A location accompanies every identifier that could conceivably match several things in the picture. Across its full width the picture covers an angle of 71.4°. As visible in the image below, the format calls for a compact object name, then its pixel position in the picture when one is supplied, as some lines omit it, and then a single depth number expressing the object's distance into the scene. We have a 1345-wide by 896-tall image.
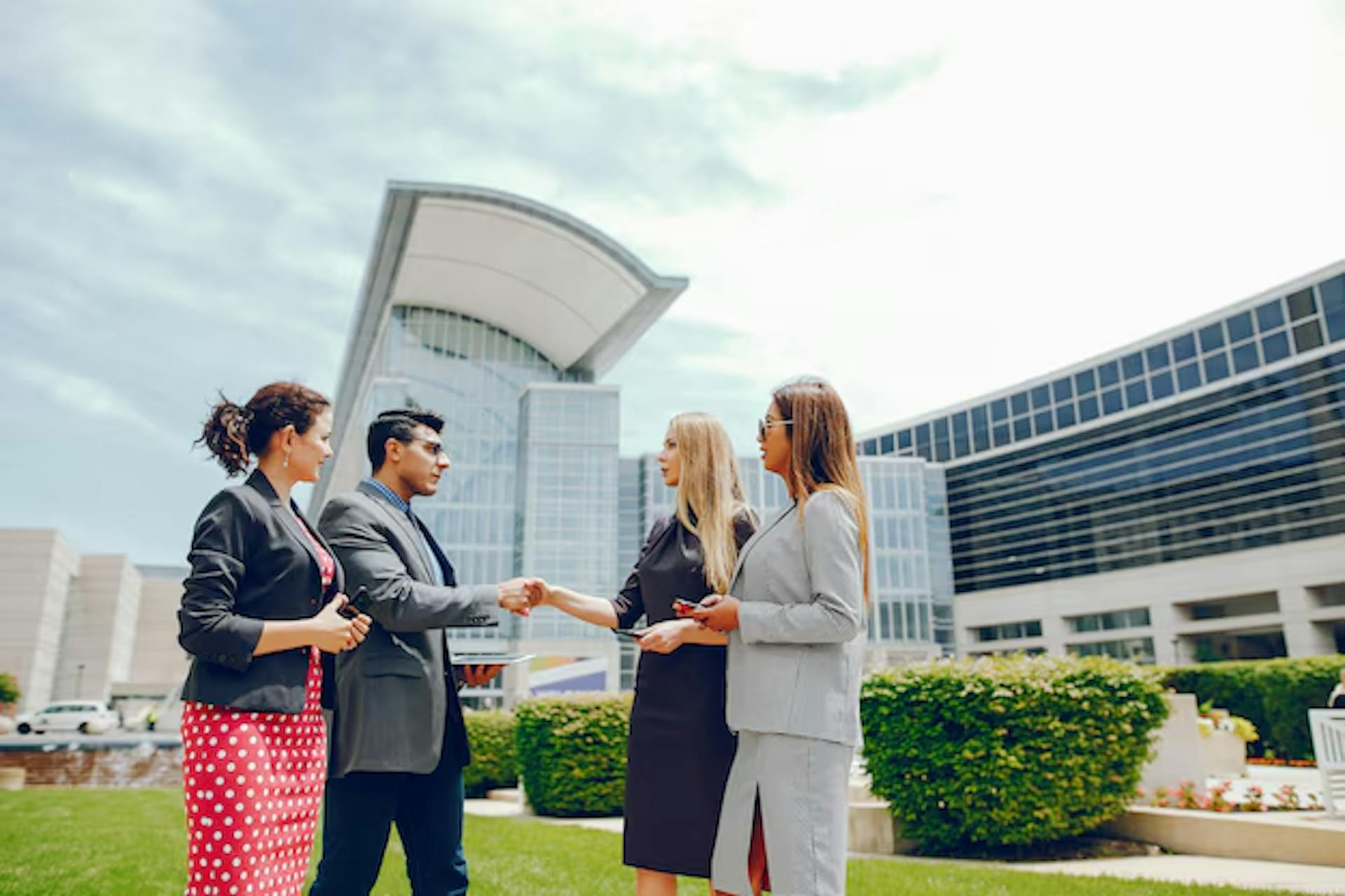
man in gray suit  2.70
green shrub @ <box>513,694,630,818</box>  10.42
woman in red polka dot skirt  2.23
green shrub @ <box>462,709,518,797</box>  14.48
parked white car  37.84
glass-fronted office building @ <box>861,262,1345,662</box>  43.31
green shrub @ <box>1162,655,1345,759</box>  18.20
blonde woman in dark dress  2.68
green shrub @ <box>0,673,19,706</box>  55.00
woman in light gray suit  2.29
